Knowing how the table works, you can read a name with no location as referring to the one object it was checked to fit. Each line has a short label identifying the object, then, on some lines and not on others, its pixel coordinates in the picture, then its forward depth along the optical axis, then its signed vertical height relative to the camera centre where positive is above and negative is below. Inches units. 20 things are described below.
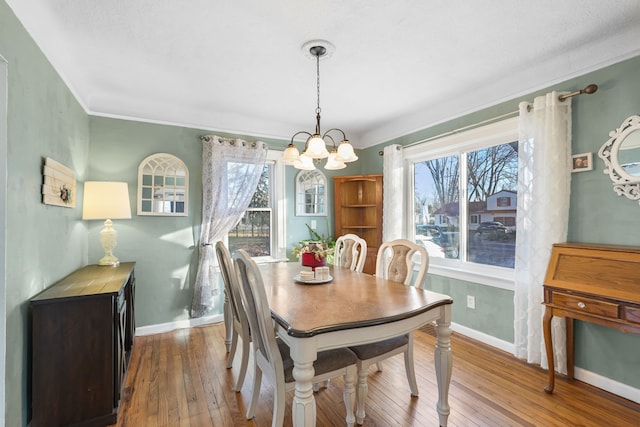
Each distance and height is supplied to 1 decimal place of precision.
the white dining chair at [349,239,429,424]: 74.0 -32.5
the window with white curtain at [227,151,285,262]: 163.6 -1.7
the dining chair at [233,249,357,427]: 61.6 -31.8
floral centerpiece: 94.6 -12.6
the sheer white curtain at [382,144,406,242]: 157.9 +9.7
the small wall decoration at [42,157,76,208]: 79.5 +8.4
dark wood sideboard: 70.1 -33.8
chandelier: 86.1 +18.1
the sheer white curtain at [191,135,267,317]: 141.6 +9.7
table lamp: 108.9 +3.9
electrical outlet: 126.4 -36.3
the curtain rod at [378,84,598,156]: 88.7 +35.9
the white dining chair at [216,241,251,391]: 84.4 -25.6
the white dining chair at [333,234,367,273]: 115.0 -15.8
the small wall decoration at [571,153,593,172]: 92.4 +15.8
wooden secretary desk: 74.4 -19.3
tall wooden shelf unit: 171.3 +2.9
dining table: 54.0 -20.4
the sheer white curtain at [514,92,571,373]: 95.7 +1.9
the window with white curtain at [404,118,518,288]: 118.5 +5.8
